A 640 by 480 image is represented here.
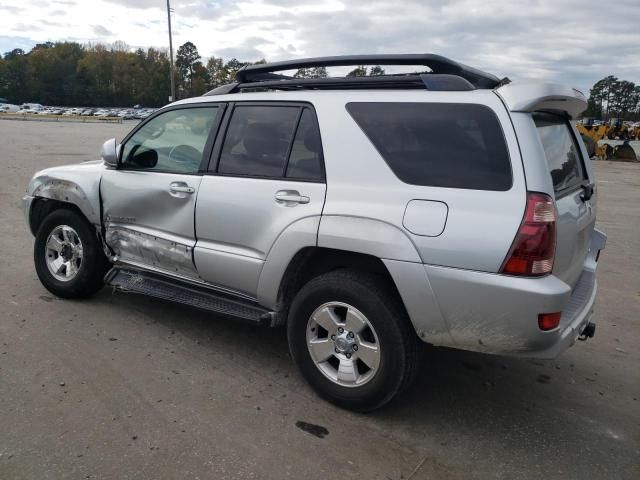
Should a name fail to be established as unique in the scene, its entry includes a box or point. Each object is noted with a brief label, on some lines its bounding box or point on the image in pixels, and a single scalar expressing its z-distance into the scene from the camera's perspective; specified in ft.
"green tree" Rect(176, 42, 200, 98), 360.26
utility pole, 144.13
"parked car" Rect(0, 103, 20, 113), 250.08
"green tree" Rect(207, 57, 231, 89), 339.36
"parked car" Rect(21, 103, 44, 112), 267.47
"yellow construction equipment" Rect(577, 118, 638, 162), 83.35
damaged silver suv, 8.91
